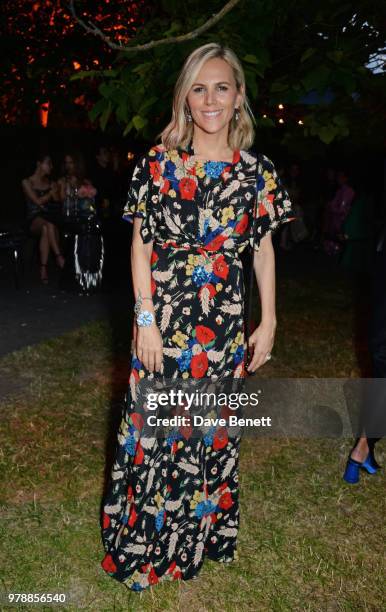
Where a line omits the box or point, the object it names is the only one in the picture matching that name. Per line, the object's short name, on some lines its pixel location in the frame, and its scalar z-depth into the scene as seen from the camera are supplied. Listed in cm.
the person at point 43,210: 972
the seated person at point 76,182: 891
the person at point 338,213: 1310
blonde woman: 253
